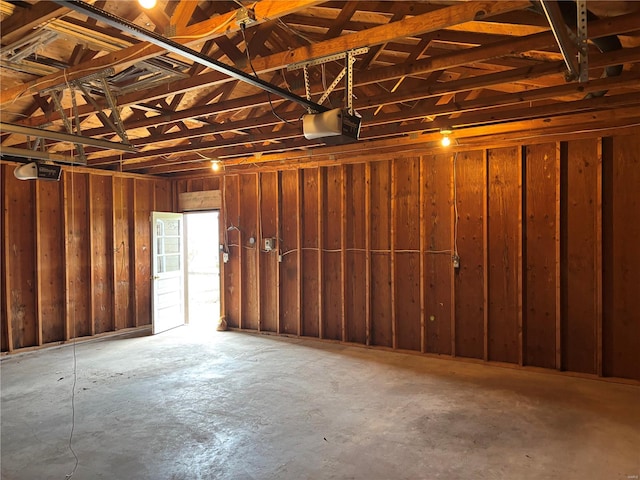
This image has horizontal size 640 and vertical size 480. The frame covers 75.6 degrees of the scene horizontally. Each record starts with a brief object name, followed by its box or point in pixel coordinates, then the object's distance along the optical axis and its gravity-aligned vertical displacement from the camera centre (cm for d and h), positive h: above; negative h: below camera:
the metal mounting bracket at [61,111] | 354 +110
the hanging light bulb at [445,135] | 464 +111
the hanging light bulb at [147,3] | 195 +110
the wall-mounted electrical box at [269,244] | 673 -17
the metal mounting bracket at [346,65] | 255 +108
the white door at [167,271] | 705 -64
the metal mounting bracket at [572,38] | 181 +94
